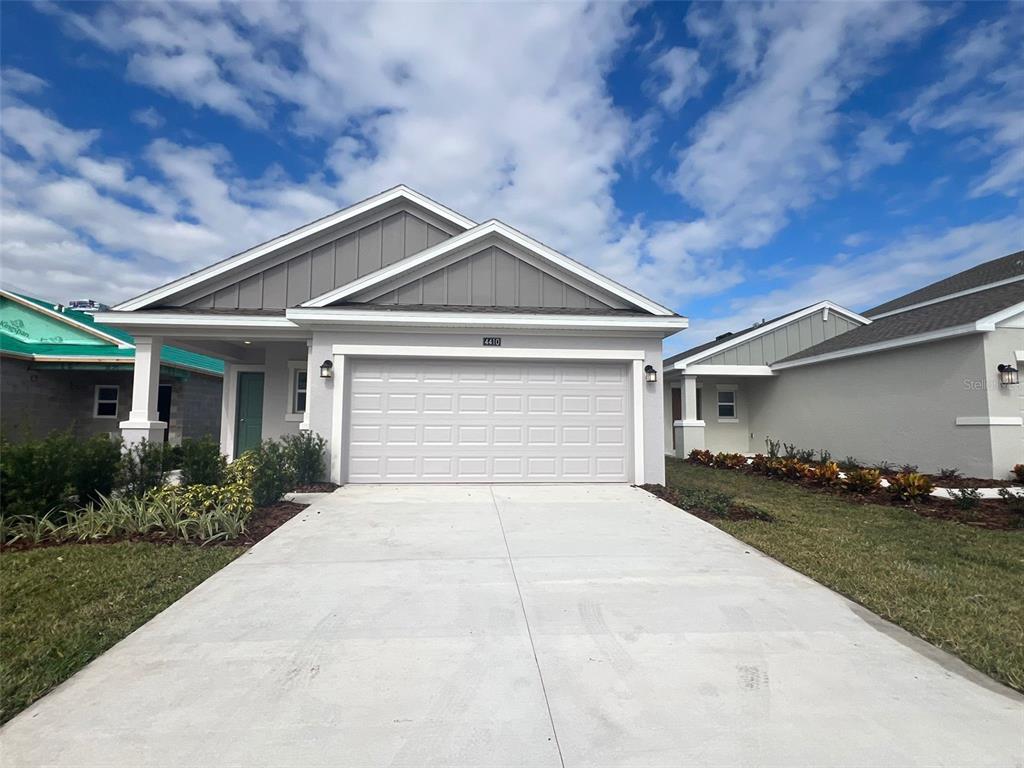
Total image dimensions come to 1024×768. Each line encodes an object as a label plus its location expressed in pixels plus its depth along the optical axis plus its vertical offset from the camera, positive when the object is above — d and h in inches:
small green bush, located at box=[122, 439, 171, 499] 267.9 -26.3
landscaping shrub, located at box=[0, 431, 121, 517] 229.3 -25.5
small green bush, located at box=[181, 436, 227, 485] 276.1 -24.4
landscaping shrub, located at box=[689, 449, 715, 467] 564.1 -38.9
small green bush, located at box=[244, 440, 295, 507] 287.3 -31.2
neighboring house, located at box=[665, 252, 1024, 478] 394.6 +42.5
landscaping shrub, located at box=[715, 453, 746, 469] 529.7 -39.7
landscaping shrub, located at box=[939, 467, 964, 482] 402.3 -40.4
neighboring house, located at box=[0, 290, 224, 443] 518.0 +49.2
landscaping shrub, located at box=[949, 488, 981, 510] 302.5 -44.8
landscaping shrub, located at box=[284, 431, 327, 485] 328.5 -23.2
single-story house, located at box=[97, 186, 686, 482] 352.5 +42.8
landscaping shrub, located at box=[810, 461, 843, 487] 391.9 -40.6
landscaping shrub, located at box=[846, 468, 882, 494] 357.4 -40.4
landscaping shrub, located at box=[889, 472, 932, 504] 326.6 -41.3
